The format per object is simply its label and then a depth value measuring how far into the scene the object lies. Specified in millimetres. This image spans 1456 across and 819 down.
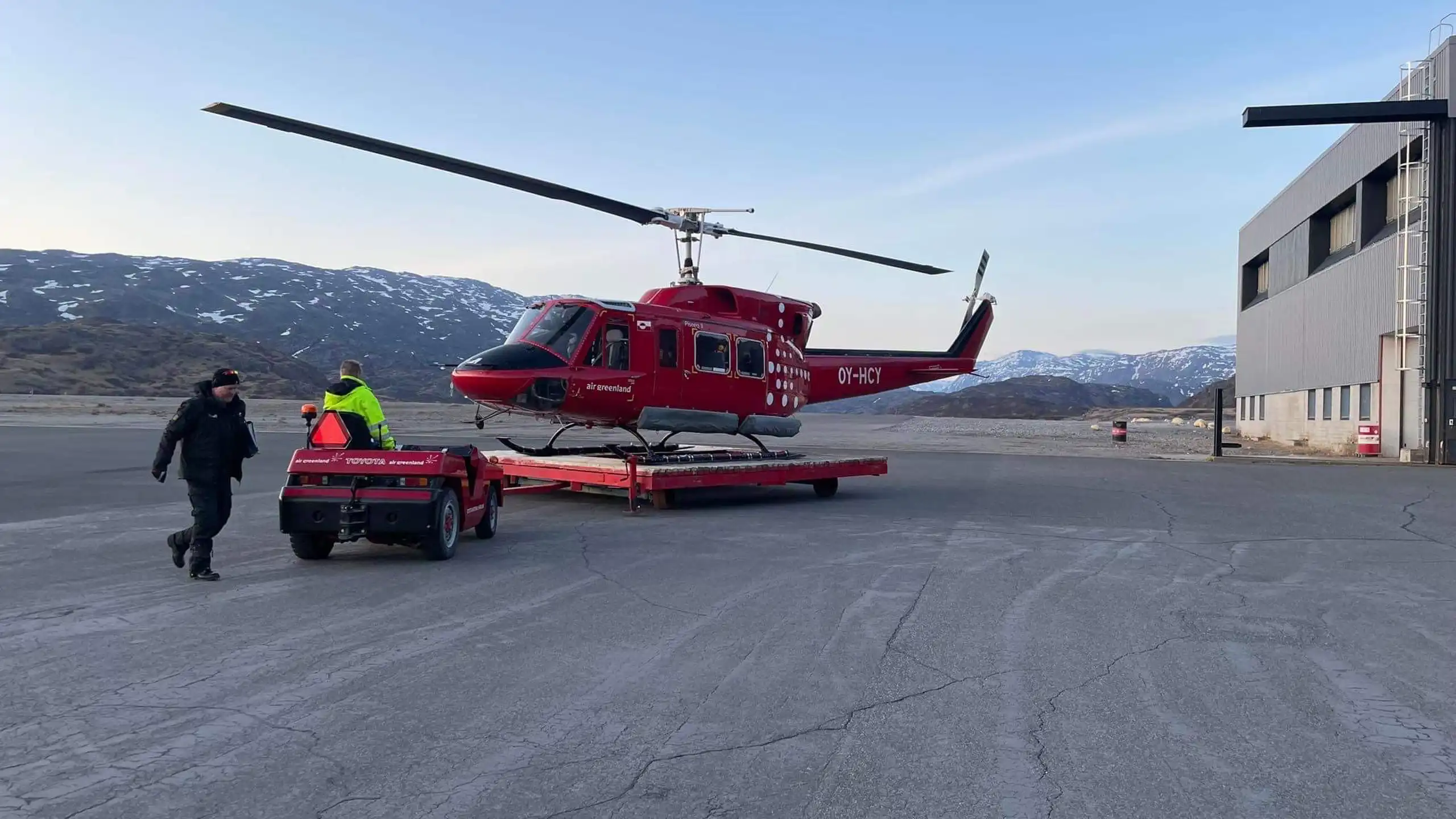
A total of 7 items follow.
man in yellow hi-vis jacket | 9625
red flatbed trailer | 13438
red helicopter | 13414
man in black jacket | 8336
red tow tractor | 9000
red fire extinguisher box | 28922
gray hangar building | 27375
